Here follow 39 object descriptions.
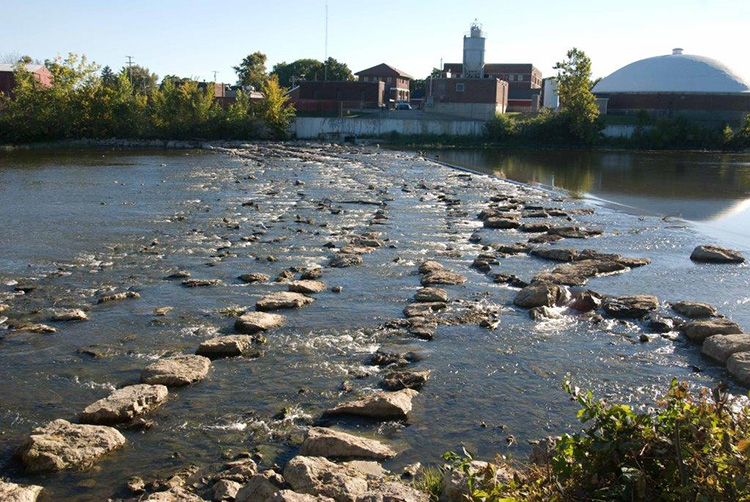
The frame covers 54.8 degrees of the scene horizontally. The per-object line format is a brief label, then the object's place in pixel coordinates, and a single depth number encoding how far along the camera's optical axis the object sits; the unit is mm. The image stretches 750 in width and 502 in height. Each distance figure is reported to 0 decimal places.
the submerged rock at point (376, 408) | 9344
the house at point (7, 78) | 90188
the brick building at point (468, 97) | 95750
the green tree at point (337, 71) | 134375
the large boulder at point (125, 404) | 8953
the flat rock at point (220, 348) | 11461
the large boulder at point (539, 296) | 14734
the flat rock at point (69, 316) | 13227
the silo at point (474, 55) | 105812
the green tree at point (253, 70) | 129875
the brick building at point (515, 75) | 130625
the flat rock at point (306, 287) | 15438
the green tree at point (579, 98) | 85875
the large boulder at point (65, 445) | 7848
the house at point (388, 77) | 119125
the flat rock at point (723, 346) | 11789
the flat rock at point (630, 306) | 14391
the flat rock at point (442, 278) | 16500
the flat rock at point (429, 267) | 17591
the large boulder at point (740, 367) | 10867
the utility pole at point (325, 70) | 126962
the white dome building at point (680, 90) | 99188
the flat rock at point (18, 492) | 7023
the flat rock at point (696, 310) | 14344
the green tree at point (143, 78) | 149025
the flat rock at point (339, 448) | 8109
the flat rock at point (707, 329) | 12812
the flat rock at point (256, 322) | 12750
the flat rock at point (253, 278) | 16422
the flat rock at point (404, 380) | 10320
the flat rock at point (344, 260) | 18266
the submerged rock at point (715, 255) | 20186
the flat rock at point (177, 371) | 10203
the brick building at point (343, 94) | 101125
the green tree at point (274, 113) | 83000
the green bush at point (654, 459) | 4555
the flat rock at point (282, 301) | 14164
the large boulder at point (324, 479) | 6848
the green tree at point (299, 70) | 136625
